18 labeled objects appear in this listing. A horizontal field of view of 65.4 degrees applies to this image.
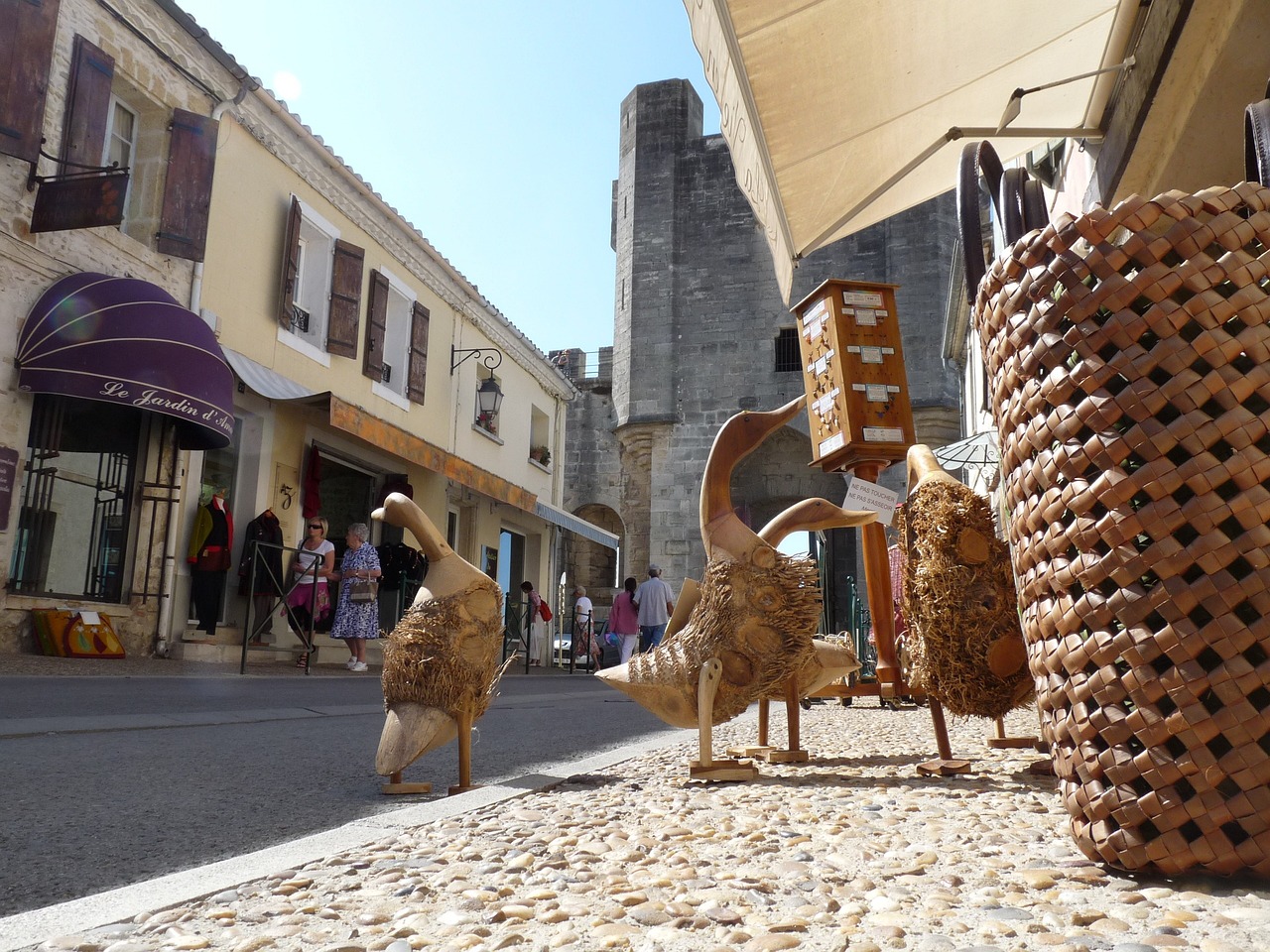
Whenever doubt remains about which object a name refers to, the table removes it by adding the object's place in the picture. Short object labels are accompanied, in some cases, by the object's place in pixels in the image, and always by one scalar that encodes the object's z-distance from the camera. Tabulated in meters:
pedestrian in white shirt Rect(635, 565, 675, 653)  12.49
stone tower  18.67
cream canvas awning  3.33
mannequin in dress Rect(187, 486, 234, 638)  9.50
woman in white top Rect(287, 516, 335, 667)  9.76
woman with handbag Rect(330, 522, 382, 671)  9.14
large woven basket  1.28
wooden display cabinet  4.32
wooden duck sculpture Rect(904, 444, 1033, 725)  2.71
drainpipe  9.20
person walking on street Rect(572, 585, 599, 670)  15.55
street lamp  15.78
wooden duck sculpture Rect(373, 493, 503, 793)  2.77
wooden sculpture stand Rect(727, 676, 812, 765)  3.21
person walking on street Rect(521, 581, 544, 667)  15.62
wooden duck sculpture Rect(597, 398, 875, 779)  2.88
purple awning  7.73
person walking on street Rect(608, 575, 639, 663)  13.76
